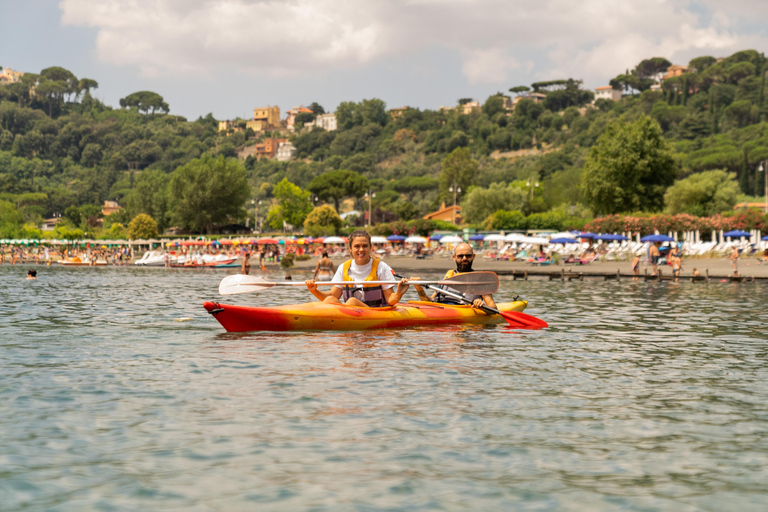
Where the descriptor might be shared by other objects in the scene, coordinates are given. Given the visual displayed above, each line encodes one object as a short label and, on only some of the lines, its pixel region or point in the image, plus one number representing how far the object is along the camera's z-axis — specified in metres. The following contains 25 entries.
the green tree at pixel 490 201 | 84.25
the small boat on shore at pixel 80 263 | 61.09
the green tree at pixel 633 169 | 61.47
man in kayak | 12.61
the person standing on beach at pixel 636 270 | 33.39
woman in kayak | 11.35
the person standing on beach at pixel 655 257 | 36.73
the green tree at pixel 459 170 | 119.88
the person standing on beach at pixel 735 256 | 33.15
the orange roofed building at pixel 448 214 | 107.50
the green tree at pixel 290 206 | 100.69
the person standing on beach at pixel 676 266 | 31.84
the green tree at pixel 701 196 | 68.75
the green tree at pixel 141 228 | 90.31
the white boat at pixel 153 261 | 58.80
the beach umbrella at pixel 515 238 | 52.62
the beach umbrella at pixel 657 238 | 43.91
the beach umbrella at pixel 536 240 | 51.51
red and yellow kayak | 12.06
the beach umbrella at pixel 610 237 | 49.30
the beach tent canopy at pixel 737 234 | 45.30
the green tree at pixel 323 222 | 84.06
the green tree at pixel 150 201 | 106.19
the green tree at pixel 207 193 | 97.19
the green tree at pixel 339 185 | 119.00
